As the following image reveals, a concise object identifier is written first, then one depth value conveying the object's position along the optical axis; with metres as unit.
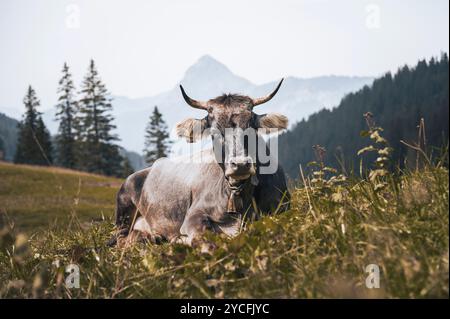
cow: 7.16
